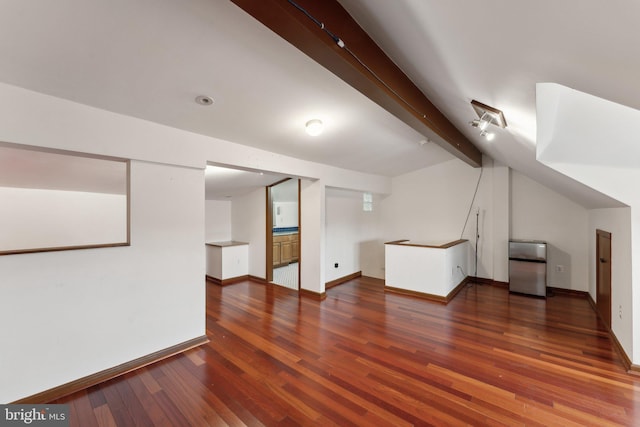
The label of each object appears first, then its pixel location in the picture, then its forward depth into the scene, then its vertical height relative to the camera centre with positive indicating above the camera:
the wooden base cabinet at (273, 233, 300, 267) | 6.59 -0.97
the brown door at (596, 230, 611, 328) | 3.03 -0.80
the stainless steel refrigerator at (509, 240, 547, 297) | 4.27 -0.93
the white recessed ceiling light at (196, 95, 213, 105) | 2.17 +0.98
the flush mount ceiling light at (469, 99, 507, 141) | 2.10 +0.84
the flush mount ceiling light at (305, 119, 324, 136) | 2.80 +0.96
